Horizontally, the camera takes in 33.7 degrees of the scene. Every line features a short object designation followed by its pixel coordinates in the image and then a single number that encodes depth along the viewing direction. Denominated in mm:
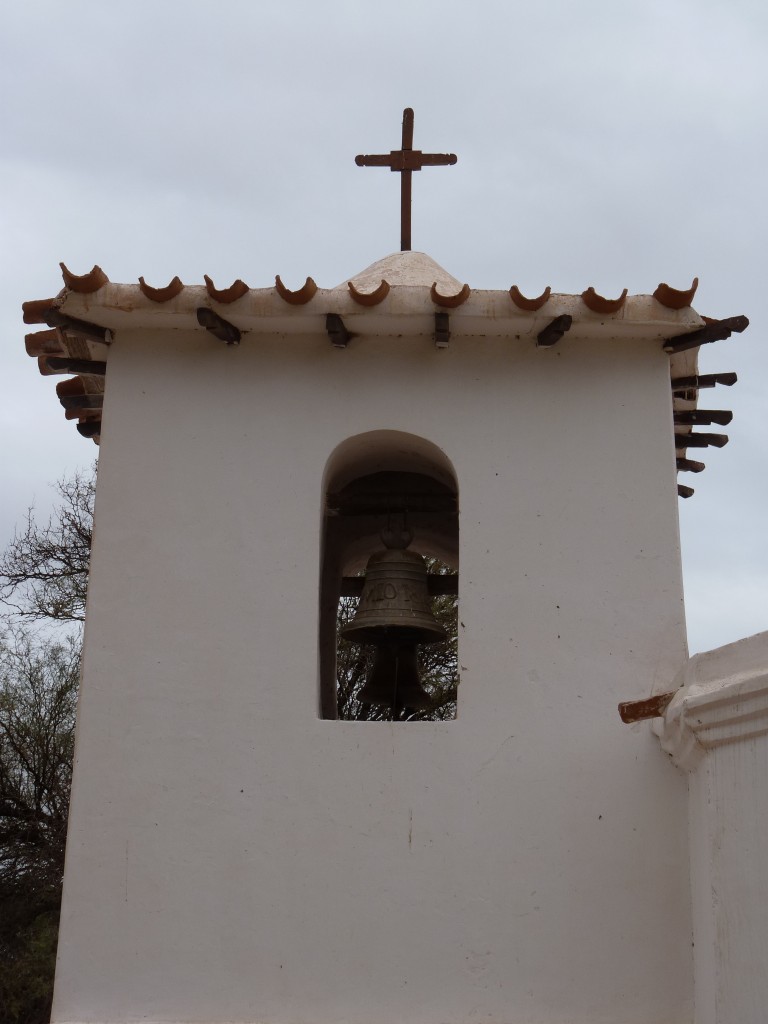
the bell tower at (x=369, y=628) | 4137
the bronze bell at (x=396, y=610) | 5211
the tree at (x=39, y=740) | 12766
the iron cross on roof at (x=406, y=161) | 5715
